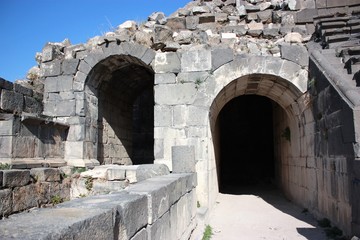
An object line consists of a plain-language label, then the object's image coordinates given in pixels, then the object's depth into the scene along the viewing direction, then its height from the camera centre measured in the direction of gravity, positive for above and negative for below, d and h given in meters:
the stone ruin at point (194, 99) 5.51 +1.18
